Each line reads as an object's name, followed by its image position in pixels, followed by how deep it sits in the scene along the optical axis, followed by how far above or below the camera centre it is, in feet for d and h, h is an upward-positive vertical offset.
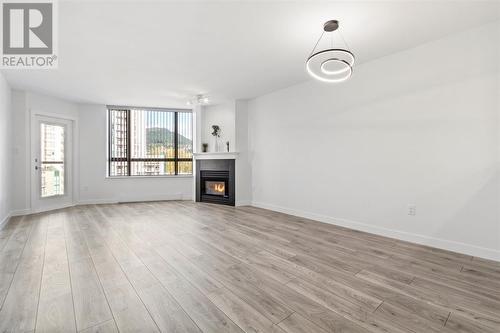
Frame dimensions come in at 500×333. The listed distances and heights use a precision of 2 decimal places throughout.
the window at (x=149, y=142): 21.57 +2.24
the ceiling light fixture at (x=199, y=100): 18.20 +5.09
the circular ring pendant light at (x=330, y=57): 8.57 +5.04
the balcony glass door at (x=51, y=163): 17.28 +0.27
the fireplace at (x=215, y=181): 19.53 -1.27
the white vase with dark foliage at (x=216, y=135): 20.85 +2.69
